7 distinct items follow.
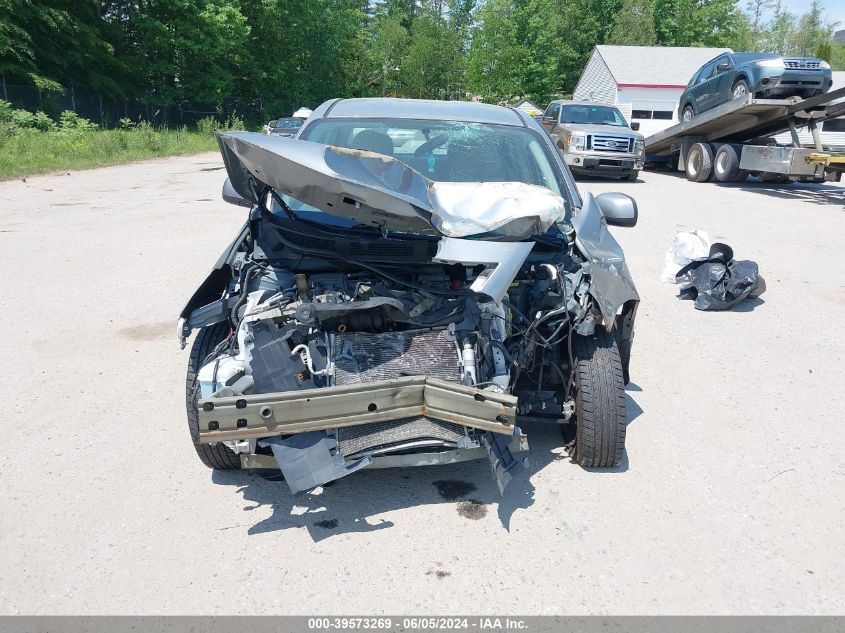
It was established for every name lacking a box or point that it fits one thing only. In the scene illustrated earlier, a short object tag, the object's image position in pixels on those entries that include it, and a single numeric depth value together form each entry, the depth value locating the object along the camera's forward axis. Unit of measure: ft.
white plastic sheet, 23.36
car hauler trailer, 42.34
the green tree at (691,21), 175.52
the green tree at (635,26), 163.94
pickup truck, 51.96
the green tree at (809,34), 226.99
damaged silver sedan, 9.33
